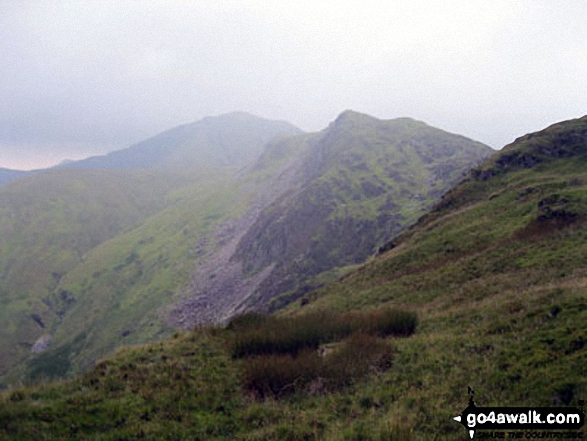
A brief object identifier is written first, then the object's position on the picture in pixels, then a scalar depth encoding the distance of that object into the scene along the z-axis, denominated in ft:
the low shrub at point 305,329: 56.29
